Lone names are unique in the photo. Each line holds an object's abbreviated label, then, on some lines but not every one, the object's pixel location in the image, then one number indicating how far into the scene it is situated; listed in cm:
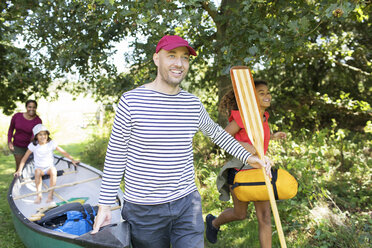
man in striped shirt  183
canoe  191
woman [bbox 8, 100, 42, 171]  536
